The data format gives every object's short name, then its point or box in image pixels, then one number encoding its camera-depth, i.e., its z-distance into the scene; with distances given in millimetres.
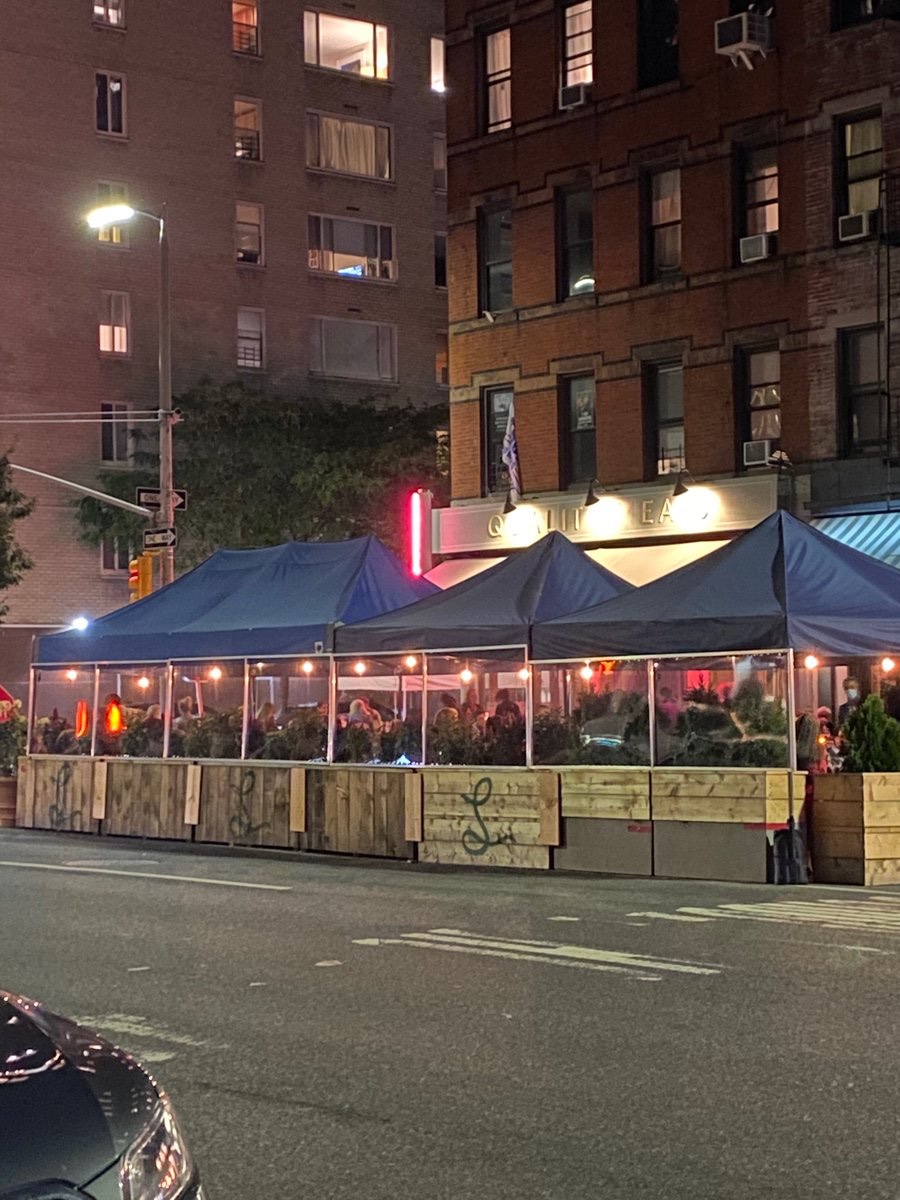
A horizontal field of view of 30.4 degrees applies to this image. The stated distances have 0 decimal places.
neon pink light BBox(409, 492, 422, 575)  30172
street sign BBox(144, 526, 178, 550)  26672
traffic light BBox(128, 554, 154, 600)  28250
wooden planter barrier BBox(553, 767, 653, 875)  16578
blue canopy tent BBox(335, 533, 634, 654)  18250
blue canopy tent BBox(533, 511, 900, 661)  15922
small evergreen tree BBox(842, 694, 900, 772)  15664
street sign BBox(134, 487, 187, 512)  27344
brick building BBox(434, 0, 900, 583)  24781
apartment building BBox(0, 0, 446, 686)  43250
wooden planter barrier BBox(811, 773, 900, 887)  15328
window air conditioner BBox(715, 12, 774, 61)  25328
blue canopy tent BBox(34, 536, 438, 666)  20609
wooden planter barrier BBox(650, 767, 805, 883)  15633
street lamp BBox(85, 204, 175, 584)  27469
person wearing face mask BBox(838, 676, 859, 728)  19561
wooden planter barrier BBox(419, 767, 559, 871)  17297
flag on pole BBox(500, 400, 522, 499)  28453
